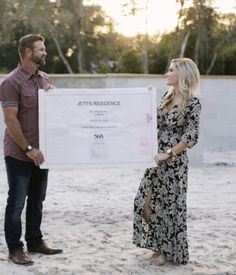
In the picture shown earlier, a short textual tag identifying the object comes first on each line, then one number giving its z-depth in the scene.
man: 7.29
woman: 7.39
